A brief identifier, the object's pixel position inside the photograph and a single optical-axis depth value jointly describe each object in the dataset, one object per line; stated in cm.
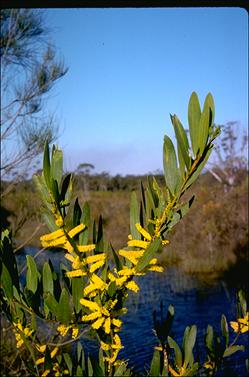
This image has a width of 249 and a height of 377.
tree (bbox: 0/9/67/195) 415
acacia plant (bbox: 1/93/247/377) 59
